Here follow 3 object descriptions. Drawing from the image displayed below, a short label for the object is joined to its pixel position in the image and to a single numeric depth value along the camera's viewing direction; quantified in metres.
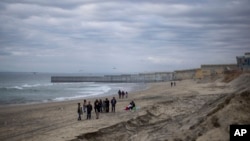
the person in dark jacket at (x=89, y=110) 19.23
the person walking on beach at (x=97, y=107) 19.52
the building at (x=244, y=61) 63.84
